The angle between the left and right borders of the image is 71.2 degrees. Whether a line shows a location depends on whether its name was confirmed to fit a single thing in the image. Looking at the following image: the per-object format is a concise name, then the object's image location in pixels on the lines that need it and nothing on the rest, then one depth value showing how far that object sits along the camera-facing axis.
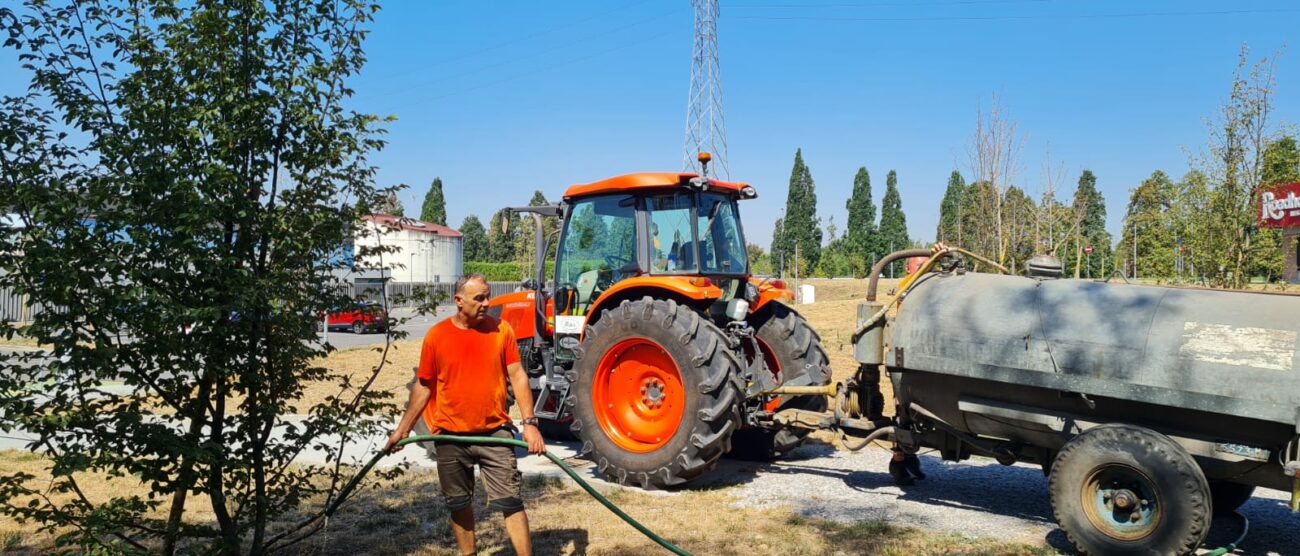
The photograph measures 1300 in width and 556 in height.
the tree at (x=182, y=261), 3.84
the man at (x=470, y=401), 4.76
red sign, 23.31
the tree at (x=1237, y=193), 11.73
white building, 47.38
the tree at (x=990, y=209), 14.92
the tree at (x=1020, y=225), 16.66
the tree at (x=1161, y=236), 13.76
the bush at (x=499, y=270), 56.95
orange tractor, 6.77
